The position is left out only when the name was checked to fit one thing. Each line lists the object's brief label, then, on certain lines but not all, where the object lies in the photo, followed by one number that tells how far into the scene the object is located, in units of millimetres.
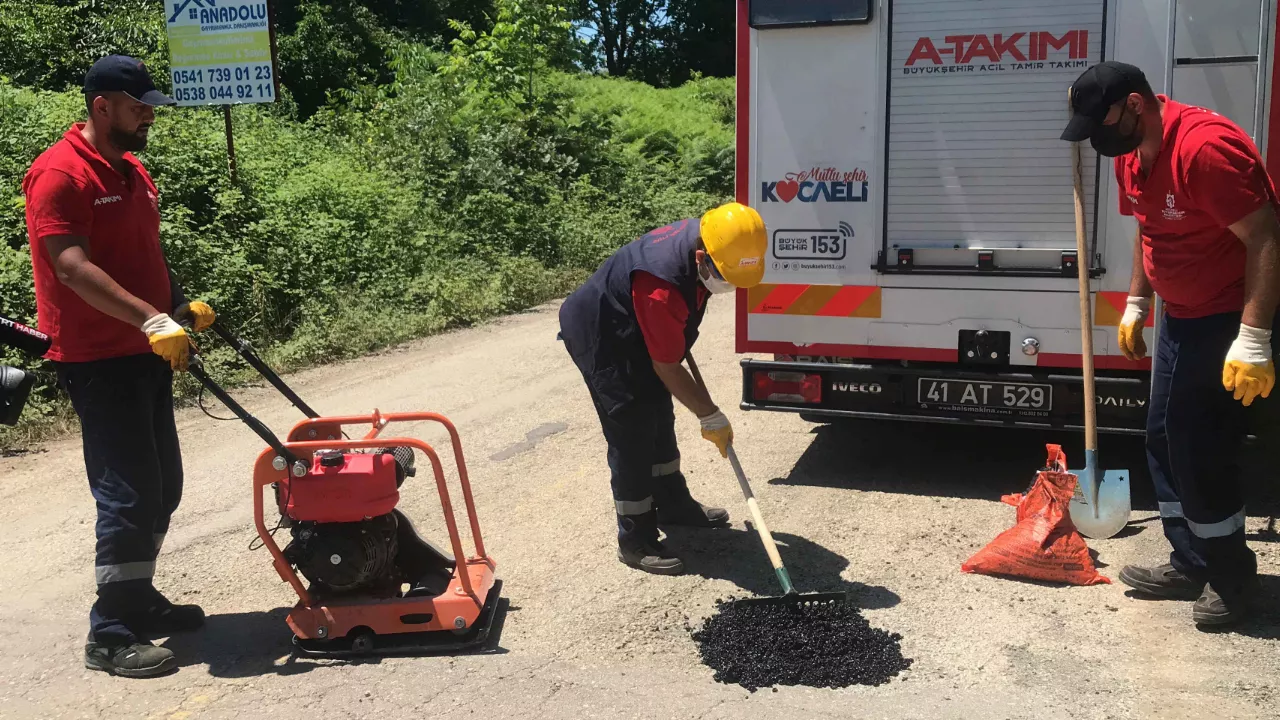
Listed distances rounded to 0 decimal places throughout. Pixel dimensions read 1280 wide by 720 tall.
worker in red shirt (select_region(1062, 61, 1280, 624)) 3688
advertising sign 10859
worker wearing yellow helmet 4184
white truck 4965
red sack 4418
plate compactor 3785
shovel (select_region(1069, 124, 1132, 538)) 4551
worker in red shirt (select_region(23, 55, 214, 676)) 3777
